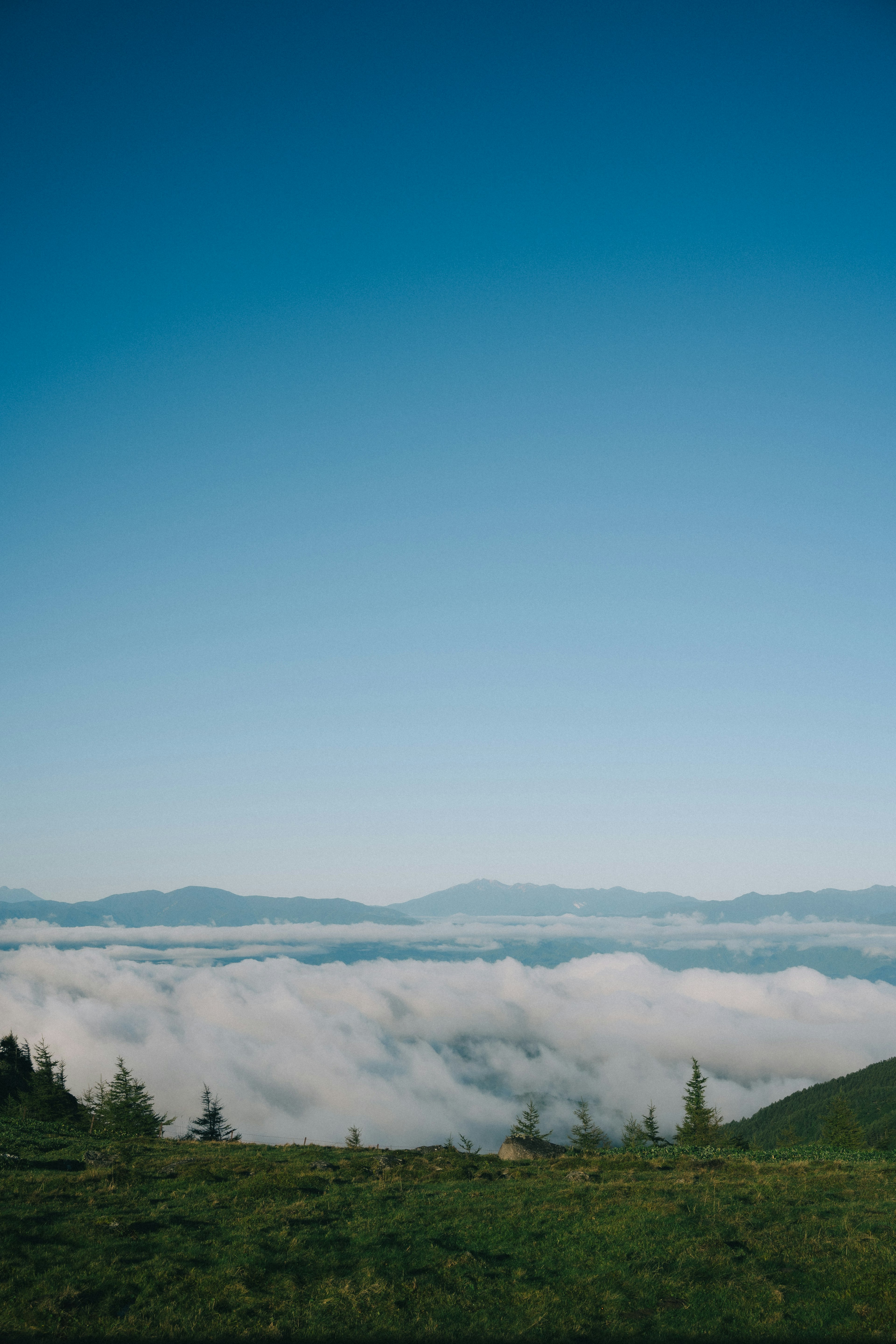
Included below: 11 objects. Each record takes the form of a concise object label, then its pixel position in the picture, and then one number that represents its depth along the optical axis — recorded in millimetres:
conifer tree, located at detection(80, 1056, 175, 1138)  71812
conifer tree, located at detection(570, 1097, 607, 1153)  78375
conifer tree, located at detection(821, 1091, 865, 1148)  96375
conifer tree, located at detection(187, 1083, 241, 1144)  81250
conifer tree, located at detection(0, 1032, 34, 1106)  78875
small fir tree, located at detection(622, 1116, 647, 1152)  78312
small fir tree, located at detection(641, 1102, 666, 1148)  81875
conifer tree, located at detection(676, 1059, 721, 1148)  85500
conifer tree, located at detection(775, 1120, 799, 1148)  100562
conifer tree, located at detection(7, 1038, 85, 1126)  66812
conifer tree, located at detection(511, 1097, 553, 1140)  91688
